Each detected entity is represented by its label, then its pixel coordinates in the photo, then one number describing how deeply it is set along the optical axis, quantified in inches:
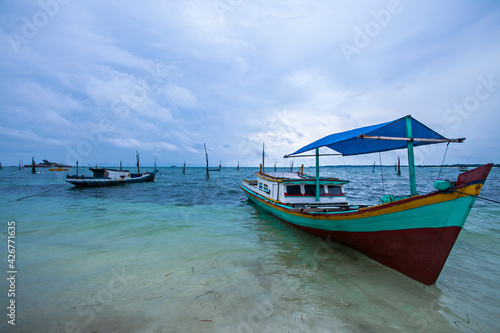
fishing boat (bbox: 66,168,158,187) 1205.1
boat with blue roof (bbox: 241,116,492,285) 185.6
